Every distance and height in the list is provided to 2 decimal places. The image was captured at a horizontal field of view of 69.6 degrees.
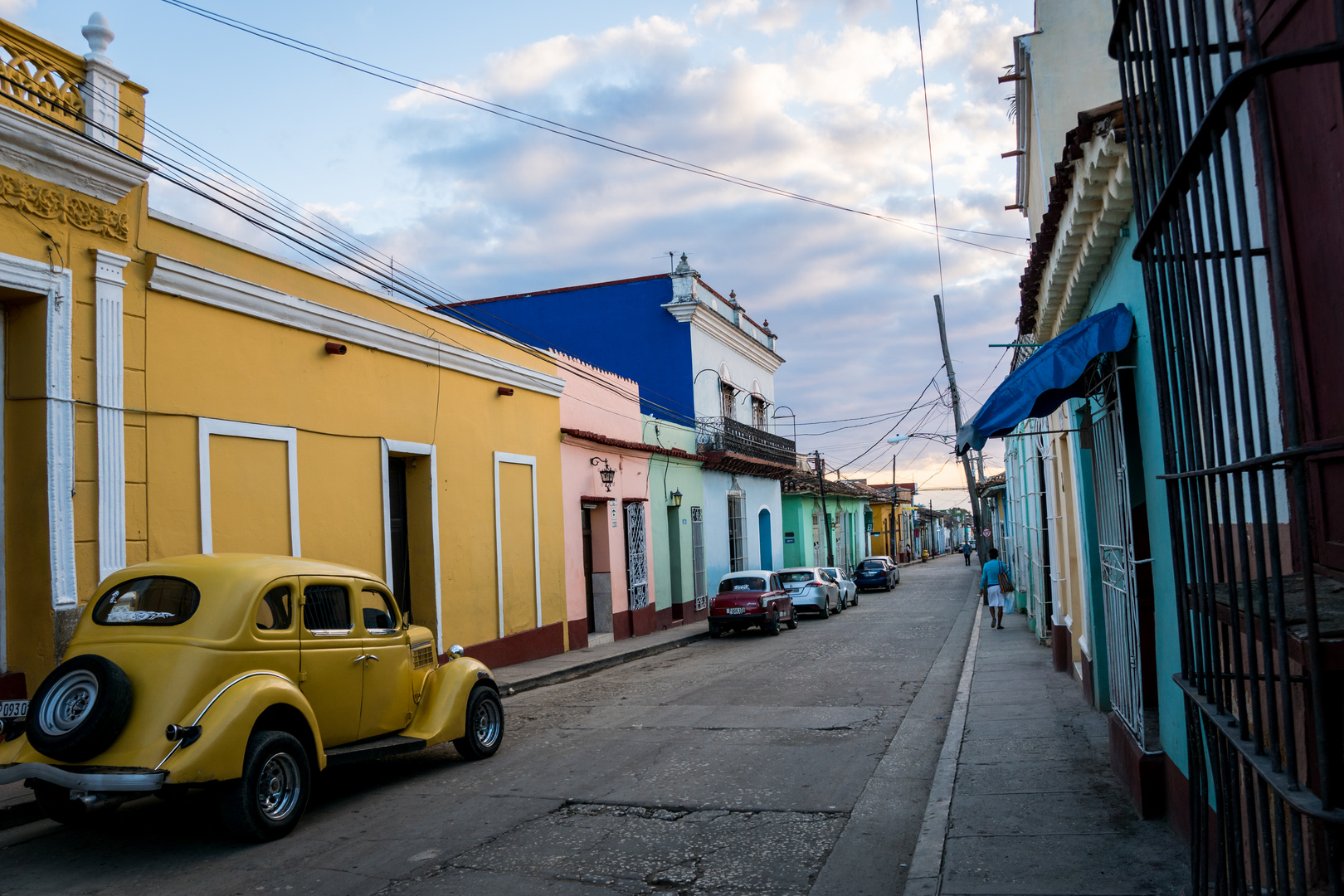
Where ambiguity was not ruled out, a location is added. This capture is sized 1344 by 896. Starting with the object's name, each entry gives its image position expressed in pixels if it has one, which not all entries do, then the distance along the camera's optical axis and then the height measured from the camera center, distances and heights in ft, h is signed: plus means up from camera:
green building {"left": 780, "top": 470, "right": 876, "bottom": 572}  129.49 +1.44
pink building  63.67 +2.40
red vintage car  70.49 -5.13
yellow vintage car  19.61 -2.95
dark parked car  125.29 -6.16
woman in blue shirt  65.05 -4.72
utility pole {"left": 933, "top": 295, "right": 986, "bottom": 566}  96.12 +13.24
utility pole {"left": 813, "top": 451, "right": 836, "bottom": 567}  133.61 +2.06
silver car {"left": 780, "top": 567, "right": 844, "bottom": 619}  85.71 -5.21
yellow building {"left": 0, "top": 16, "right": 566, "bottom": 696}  28.55 +5.96
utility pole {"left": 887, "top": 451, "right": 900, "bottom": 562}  227.40 -4.95
